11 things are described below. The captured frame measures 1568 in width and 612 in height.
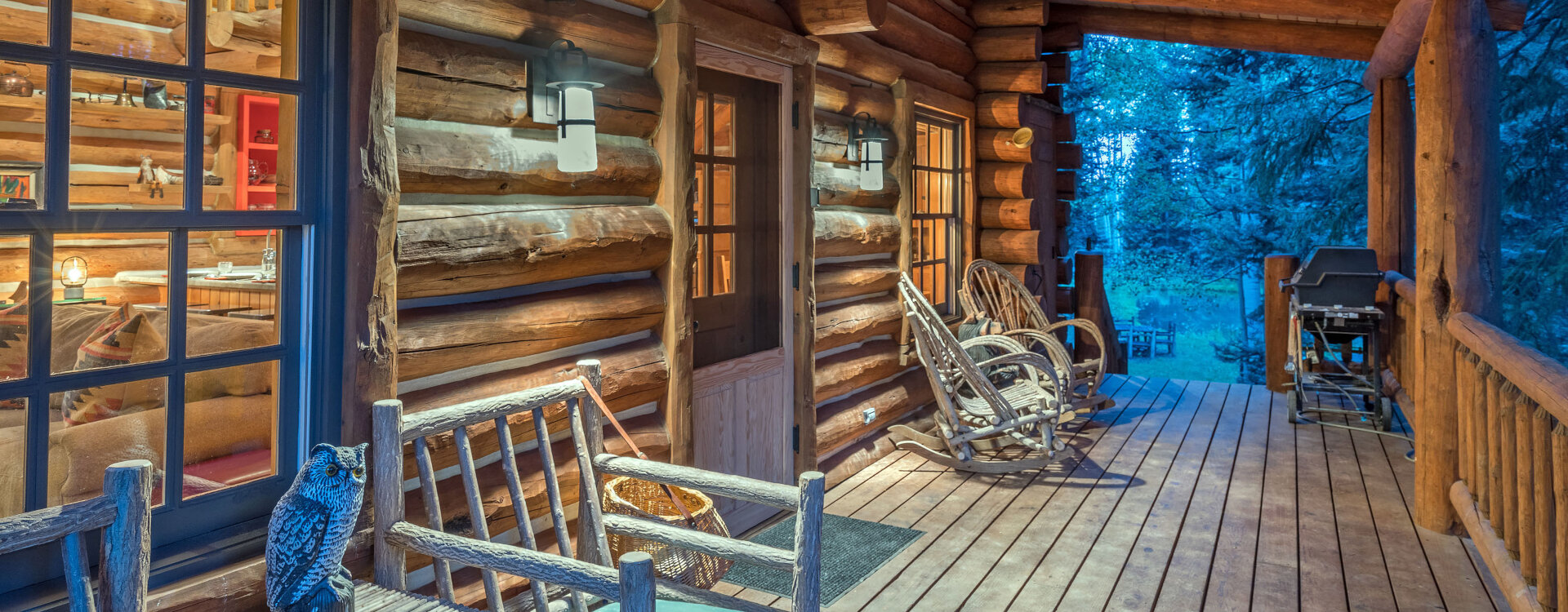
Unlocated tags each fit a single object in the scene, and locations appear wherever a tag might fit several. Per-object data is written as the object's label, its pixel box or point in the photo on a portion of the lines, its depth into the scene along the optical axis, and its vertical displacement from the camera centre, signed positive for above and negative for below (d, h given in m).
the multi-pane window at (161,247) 1.77 +0.14
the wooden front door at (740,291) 3.95 +0.12
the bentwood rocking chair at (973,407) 4.85 -0.45
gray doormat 3.48 -0.91
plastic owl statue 1.62 -0.37
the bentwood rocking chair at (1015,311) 6.29 +0.06
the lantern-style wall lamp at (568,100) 2.84 +0.64
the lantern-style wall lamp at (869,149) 5.12 +0.90
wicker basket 2.77 -0.61
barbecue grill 6.03 +0.04
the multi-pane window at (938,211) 6.33 +0.73
